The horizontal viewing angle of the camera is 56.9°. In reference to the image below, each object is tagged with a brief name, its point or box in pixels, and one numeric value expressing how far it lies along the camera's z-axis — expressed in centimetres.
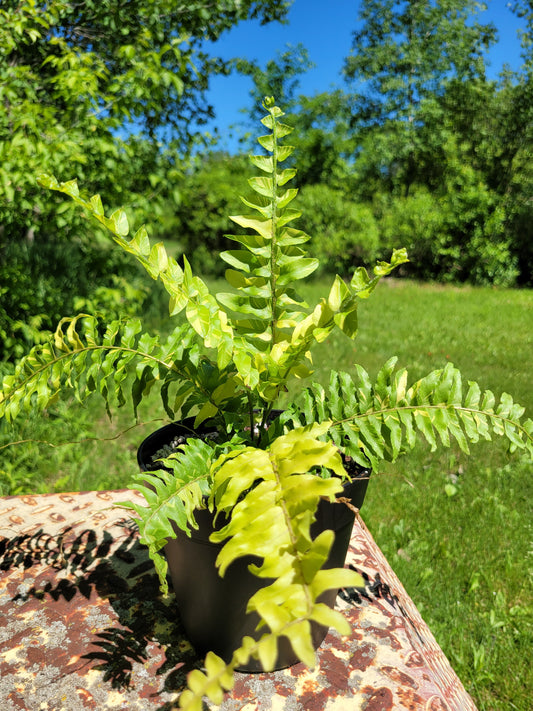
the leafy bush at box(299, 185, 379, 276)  1088
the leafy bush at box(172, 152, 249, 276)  1108
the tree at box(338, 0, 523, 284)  1159
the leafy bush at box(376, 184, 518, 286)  1141
